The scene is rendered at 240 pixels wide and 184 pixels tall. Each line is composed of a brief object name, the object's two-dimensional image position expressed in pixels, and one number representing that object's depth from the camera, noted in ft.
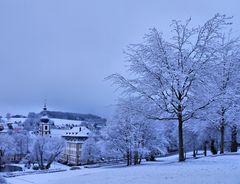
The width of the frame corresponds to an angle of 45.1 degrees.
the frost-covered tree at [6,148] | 258.98
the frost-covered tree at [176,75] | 52.21
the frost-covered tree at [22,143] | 313.89
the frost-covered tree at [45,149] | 229.45
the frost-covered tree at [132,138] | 110.01
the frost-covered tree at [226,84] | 53.01
